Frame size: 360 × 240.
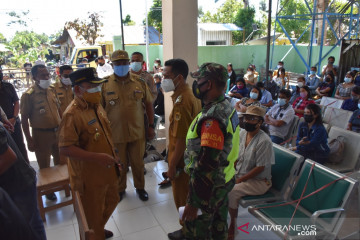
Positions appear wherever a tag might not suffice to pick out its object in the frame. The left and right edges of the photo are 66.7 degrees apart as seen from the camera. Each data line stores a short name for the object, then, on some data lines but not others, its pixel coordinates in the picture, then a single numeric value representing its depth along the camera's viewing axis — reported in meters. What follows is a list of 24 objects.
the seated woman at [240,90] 6.75
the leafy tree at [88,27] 24.17
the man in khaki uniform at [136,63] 4.41
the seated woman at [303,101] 5.11
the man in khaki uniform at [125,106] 3.07
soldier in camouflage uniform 1.63
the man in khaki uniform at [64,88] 3.99
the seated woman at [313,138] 3.34
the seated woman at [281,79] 8.34
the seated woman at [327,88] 7.10
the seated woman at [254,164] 2.54
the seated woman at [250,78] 8.68
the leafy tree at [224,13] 32.62
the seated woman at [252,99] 5.12
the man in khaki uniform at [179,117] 2.37
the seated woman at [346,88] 6.42
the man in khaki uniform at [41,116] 3.35
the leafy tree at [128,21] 36.34
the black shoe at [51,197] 3.41
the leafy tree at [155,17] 30.12
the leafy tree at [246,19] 23.86
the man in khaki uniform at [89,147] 2.01
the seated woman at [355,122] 4.21
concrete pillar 3.94
